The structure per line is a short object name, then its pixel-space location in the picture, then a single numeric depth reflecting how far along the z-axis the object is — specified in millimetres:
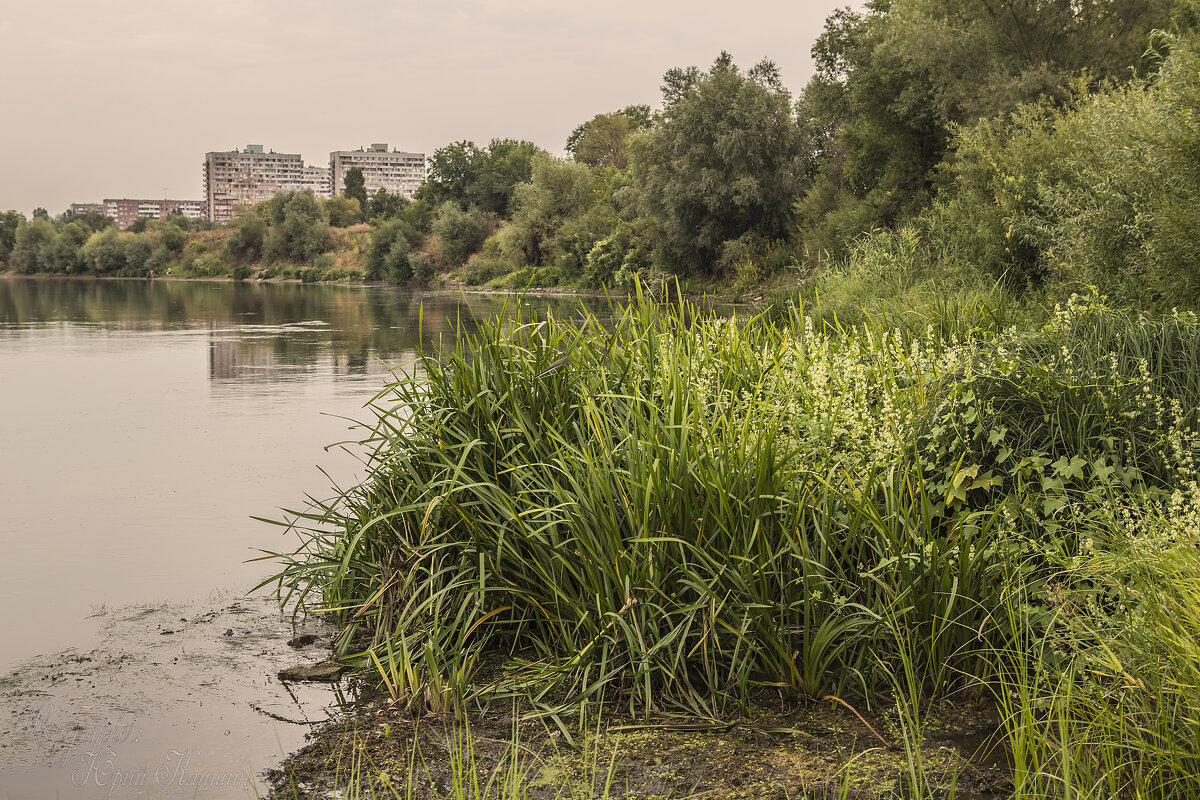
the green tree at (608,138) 83312
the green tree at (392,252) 68562
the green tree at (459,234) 66625
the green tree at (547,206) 56844
